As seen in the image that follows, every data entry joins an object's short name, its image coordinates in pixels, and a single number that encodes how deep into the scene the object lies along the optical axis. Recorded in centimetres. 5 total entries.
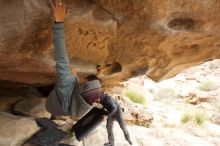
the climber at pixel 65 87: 137
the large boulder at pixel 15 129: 179
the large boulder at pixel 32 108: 237
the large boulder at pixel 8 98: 238
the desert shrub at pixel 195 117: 414
